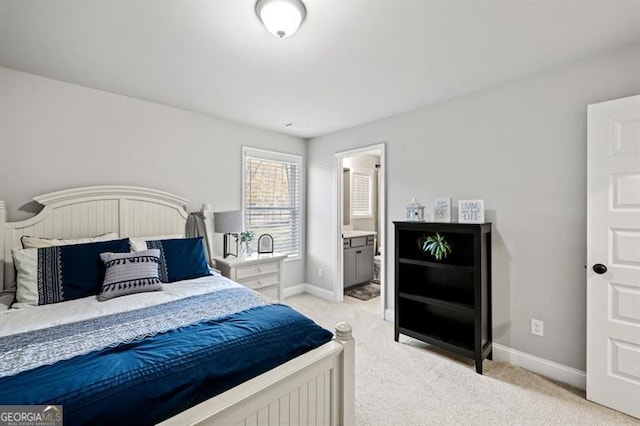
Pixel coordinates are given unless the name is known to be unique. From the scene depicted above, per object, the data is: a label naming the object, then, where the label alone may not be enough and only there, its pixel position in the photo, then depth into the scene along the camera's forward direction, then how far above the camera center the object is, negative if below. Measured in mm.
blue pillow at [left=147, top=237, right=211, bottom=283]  2363 -408
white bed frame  1121 -711
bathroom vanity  4508 -749
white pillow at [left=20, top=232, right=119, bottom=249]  2117 -220
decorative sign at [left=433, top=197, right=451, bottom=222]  2896 +9
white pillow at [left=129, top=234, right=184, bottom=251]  2389 -249
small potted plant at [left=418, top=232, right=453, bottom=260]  2684 -338
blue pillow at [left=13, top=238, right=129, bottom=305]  1857 -411
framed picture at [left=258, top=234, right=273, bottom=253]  3814 -438
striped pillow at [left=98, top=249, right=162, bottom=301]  1942 -440
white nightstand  3127 -677
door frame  4033 -182
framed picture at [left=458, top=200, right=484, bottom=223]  2635 -3
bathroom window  5609 +352
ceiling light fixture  1530 +1092
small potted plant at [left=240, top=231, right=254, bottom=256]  3596 -355
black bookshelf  2416 -781
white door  1860 -303
